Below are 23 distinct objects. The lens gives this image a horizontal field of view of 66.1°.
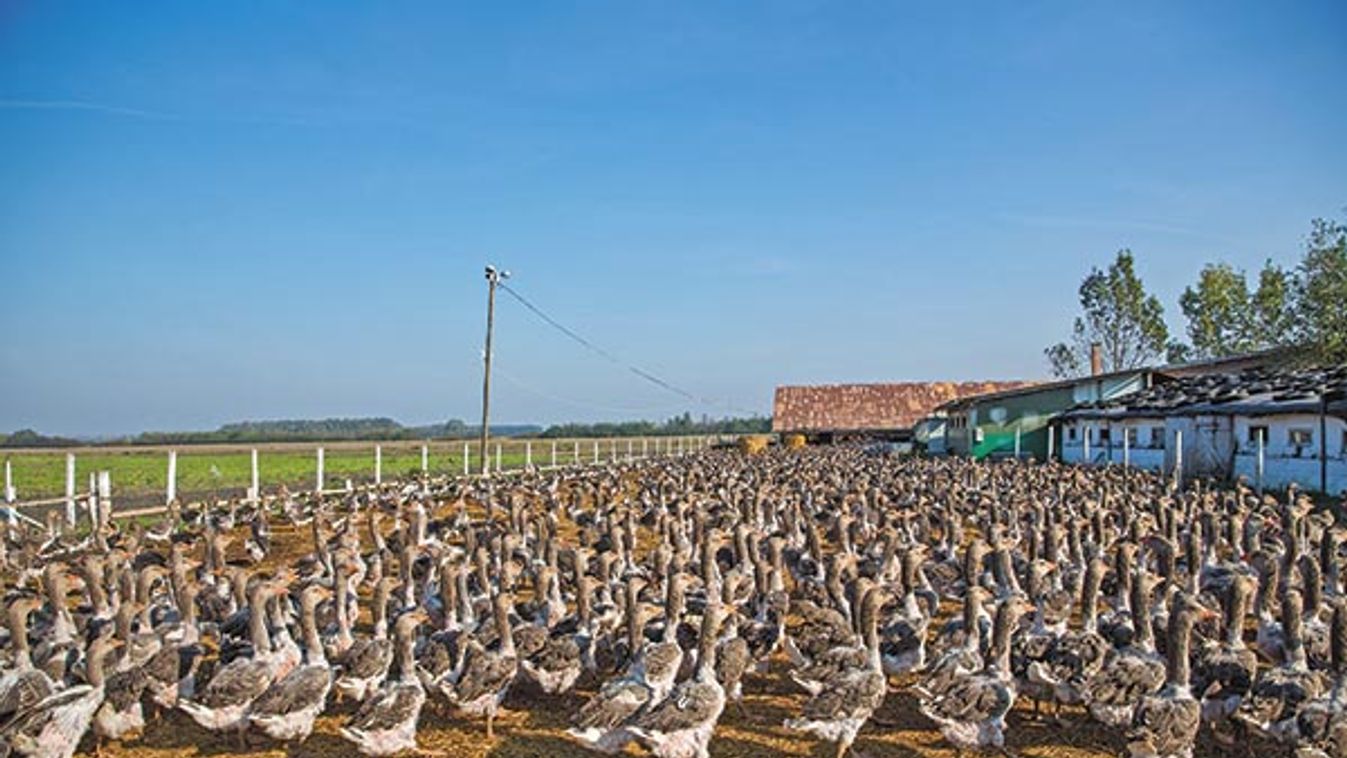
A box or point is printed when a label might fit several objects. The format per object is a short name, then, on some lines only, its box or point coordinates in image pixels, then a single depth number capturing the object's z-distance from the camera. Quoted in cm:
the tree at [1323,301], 3841
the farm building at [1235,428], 2797
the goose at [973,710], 820
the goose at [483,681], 895
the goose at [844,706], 810
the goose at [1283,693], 784
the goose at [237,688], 852
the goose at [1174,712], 750
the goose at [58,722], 786
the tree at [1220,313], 6938
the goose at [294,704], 845
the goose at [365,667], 931
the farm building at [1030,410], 4509
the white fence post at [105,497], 2359
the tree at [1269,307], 6153
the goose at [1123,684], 827
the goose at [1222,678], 846
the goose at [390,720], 816
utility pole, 4034
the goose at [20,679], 851
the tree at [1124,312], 7331
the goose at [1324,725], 717
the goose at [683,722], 789
